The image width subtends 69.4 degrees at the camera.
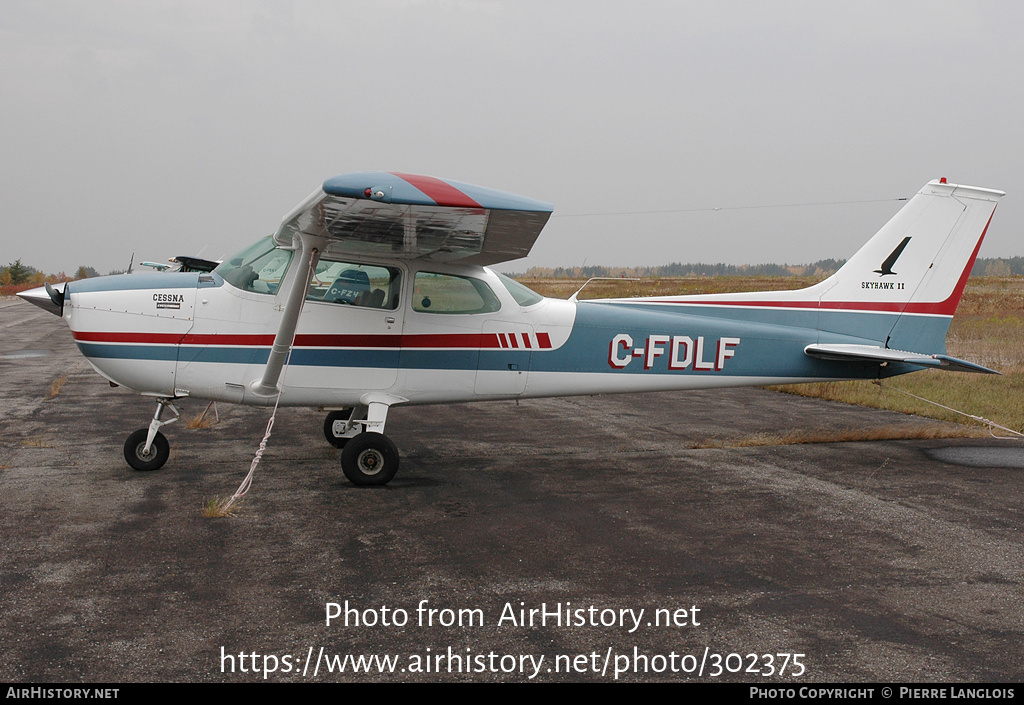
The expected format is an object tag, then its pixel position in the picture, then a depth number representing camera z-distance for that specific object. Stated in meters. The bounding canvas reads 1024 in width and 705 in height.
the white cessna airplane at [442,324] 6.38
